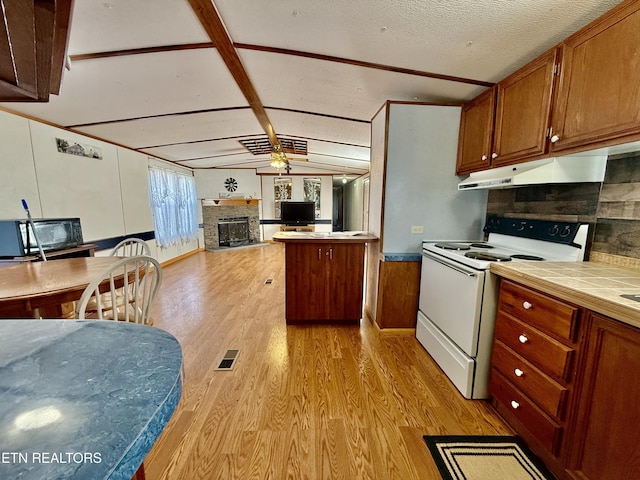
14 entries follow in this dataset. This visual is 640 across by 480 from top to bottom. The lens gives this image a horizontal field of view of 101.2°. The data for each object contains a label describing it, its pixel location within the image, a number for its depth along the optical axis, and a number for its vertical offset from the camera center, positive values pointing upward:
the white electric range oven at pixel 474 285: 1.66 -0.53
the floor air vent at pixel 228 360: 2.07 -1.25
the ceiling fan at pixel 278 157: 4.39 +0.84
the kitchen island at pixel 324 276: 2.64 -0.70
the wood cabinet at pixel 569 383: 0.97 -0.77
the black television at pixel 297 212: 7.77 -0.15
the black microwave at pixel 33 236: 2.27 -0.29
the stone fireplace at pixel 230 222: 7.25 -0.45
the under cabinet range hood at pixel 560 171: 1.52 +0.23
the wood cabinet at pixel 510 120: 1.57 +0.63
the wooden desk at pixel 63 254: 2.28 -0.48
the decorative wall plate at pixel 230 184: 7.41 +0.63
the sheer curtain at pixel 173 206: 5.27 +0.00
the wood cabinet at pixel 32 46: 0.83 +0.58
